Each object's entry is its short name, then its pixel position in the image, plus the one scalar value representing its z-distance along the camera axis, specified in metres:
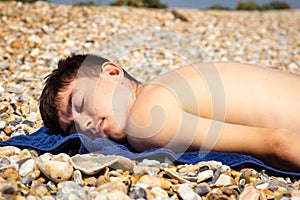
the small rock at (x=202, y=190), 1.80
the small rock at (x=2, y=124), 2.70
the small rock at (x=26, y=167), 1.87
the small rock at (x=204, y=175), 1.91
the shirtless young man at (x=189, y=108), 2.10
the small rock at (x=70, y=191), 1.70
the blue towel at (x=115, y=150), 2.11
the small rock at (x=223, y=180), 1.89
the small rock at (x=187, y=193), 1.76
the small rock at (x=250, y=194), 1.76
